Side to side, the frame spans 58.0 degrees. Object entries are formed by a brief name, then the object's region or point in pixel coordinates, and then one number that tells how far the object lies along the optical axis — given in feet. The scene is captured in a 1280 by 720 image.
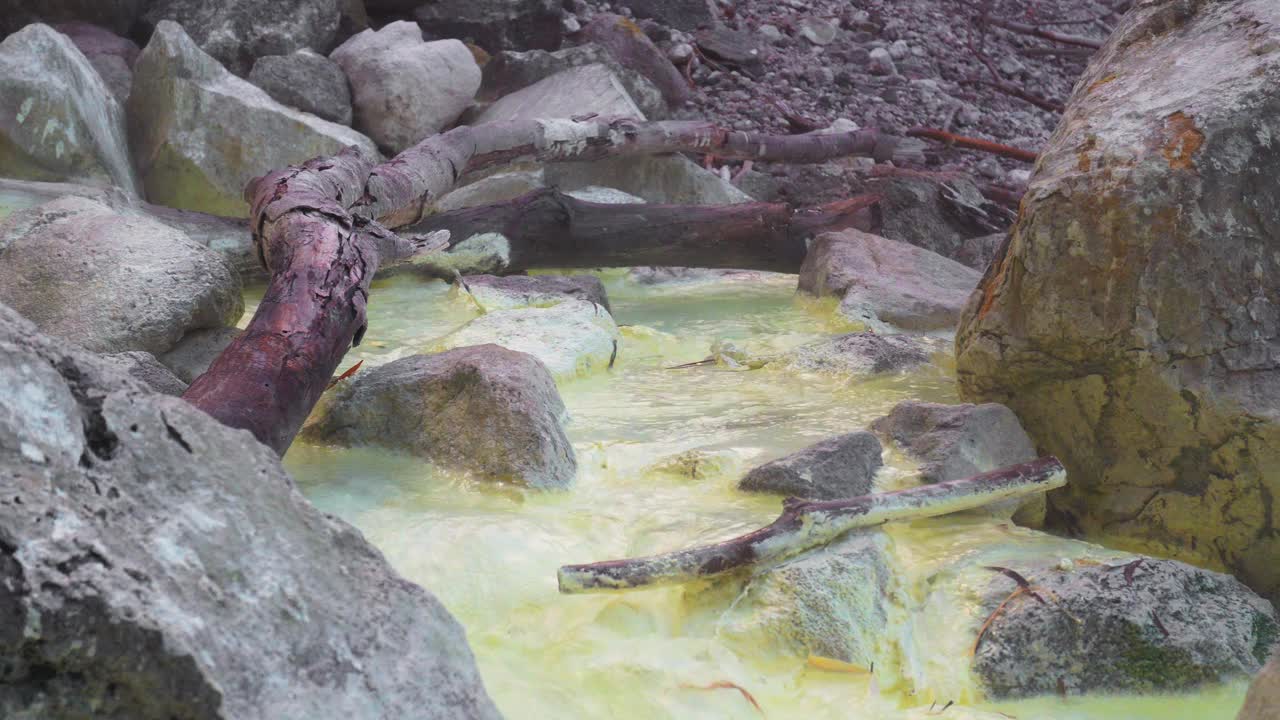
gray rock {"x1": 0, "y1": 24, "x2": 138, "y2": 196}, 17.22
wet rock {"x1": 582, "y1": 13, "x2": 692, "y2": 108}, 26.86
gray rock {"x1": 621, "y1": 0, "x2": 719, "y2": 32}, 30.32
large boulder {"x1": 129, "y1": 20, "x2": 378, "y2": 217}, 19.10
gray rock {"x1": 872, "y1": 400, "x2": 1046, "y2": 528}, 9.41
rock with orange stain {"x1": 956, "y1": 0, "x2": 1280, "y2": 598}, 9.11
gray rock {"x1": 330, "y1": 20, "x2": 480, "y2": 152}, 22.58
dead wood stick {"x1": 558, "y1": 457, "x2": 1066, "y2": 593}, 7.29
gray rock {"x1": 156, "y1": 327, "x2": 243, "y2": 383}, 11.33
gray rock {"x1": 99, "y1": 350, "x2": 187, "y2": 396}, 9.77
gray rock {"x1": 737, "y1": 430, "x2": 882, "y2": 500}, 8.89
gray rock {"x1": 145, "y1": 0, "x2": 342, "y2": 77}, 23.54
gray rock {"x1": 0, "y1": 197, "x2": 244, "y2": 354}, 11.04
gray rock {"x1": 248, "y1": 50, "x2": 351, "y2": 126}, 21.95
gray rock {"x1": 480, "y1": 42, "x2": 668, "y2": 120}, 24.90
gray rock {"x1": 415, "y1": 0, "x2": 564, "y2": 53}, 26.81
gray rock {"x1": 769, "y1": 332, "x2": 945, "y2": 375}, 13.17
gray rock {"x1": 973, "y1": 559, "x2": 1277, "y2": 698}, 7.10
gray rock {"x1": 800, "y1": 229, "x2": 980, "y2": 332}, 16.22
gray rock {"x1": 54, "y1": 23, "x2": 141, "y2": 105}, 21.65
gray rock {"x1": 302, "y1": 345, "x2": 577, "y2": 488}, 9.48
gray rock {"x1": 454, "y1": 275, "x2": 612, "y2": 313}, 15.85
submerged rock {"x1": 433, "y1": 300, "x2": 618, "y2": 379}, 12.96
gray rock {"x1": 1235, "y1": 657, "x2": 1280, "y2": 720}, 4.63
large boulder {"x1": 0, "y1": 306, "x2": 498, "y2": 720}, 3.60
